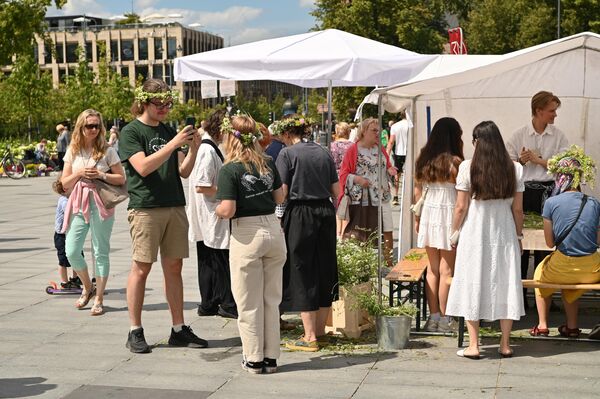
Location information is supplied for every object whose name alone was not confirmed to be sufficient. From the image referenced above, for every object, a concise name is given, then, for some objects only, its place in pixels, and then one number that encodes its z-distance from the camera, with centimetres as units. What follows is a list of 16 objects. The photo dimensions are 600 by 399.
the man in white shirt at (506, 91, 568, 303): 969
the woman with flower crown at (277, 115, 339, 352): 762
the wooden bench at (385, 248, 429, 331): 826
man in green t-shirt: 748
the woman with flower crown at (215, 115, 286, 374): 686
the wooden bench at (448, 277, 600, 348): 766
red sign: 1556
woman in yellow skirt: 779
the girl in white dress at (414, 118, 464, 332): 806
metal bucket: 769
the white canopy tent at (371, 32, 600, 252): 1084
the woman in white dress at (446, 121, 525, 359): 728
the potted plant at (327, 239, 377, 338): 808
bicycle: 3491
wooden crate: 805
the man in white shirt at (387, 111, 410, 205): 2072
